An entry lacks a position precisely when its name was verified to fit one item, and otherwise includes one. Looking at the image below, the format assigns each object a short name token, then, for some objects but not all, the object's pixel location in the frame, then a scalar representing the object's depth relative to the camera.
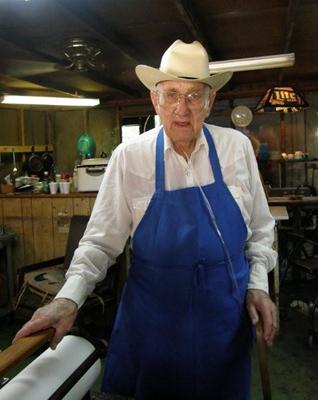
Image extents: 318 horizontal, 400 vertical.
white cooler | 3.95
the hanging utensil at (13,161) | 7.63
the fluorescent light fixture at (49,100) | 5.22
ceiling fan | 4.28
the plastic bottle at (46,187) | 4.27
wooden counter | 4.09
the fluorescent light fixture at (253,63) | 3.71
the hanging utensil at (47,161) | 8.16
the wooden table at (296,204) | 5.19
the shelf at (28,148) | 7.43
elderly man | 1.39
